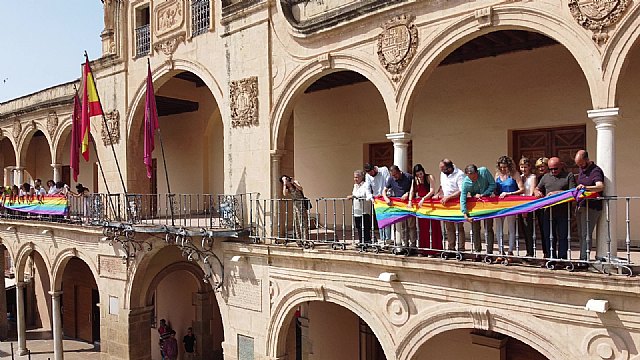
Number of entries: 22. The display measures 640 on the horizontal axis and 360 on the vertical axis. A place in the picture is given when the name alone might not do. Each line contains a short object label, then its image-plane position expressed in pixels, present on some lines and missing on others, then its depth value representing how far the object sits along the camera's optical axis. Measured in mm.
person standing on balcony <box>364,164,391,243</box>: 7866
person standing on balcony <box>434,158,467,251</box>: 6559
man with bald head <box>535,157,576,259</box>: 5656
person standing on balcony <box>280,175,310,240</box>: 8656
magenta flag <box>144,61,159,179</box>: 10344
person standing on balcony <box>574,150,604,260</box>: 5492
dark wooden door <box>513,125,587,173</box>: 8383
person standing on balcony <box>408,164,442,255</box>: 6895
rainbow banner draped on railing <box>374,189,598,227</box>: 5551
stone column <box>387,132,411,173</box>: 7465
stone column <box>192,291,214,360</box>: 15652
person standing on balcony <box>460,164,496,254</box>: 6246
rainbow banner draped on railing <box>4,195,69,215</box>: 13586
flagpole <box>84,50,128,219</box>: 11222
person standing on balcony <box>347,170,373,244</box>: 7781
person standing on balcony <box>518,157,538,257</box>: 6047
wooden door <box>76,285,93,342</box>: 18875
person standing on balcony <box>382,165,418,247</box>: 7129
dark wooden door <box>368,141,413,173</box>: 10879
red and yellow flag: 10952
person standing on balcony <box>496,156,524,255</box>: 6156
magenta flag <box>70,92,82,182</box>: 11711
